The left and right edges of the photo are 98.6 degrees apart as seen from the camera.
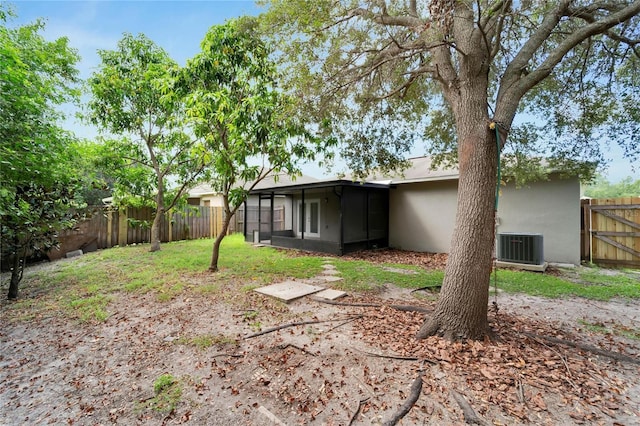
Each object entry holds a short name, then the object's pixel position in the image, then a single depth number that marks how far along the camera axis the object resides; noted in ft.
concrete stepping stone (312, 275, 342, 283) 19.33
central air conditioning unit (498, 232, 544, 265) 22.91
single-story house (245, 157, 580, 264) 25.61
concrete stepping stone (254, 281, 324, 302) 15.47
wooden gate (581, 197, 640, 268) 23.48
